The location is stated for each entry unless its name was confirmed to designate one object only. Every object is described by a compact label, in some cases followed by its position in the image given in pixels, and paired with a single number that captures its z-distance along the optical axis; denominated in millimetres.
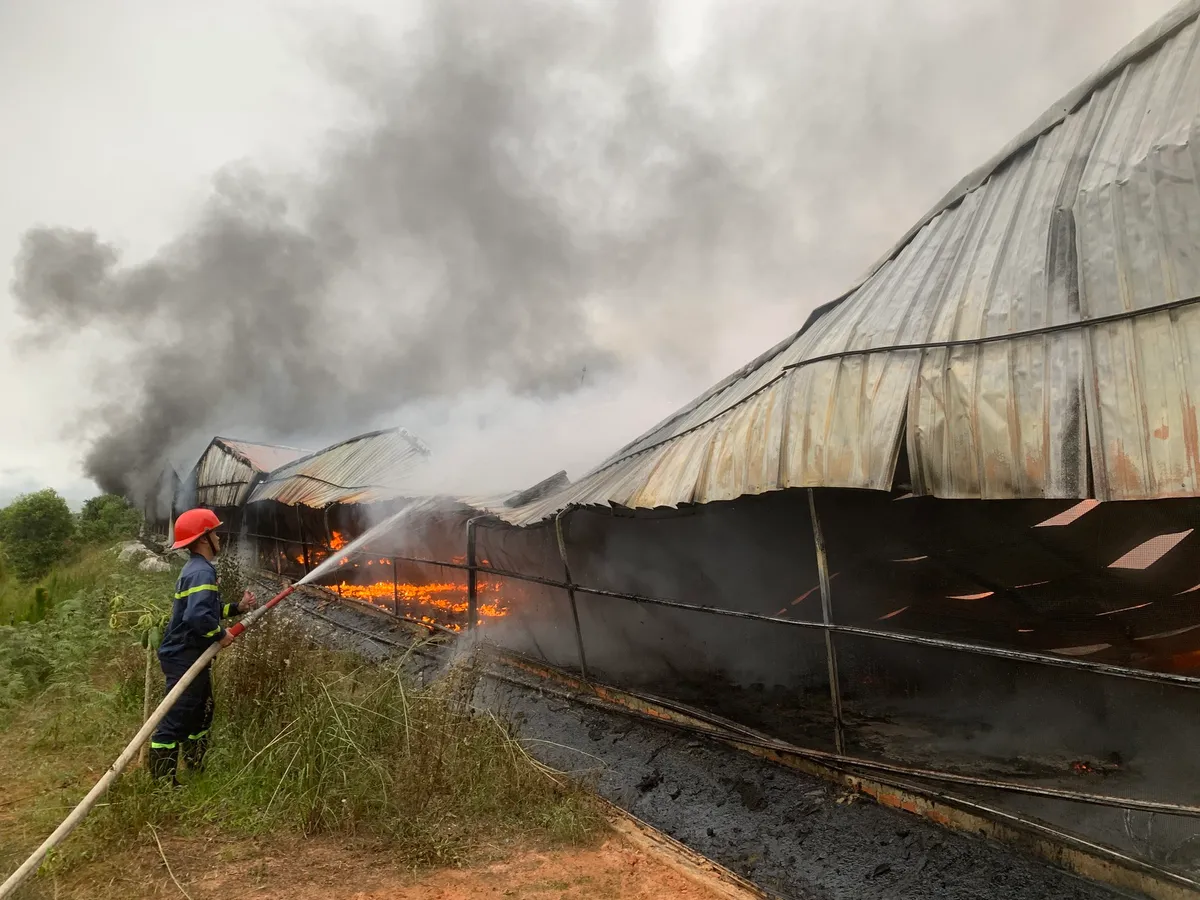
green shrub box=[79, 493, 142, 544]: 30422
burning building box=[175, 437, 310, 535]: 22156
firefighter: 4641
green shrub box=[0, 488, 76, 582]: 24172
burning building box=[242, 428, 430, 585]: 14086
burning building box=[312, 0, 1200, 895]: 3611
